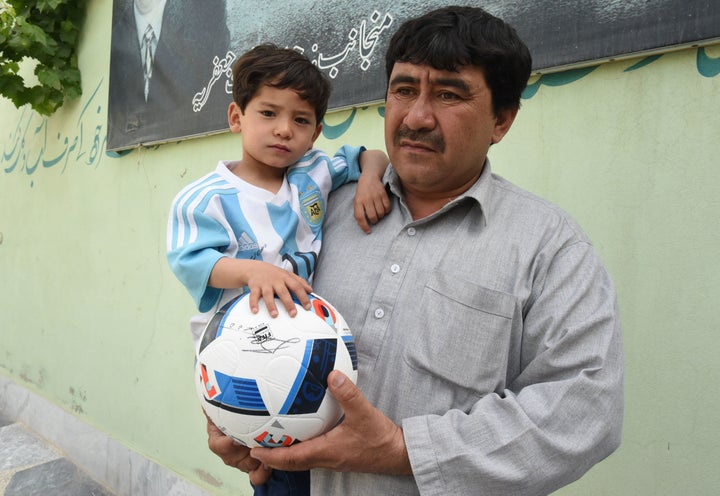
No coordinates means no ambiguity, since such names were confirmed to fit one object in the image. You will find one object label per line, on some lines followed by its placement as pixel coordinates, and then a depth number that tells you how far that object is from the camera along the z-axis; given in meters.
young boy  1.41
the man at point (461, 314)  1.14
